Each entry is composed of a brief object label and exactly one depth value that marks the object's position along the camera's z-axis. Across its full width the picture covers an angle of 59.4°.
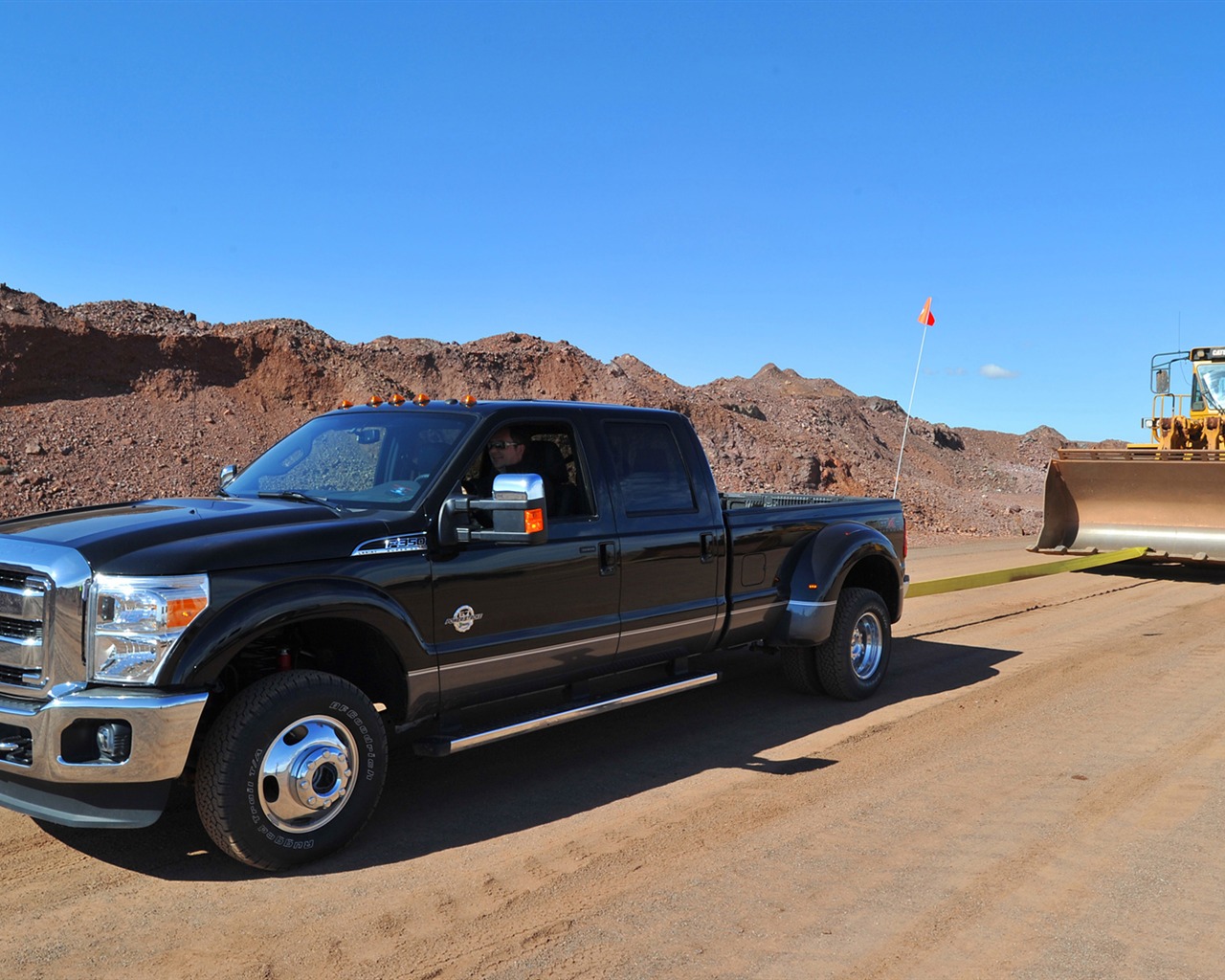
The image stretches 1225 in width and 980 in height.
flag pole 13.57
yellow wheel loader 14.22
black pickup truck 3.97
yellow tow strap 10.27
